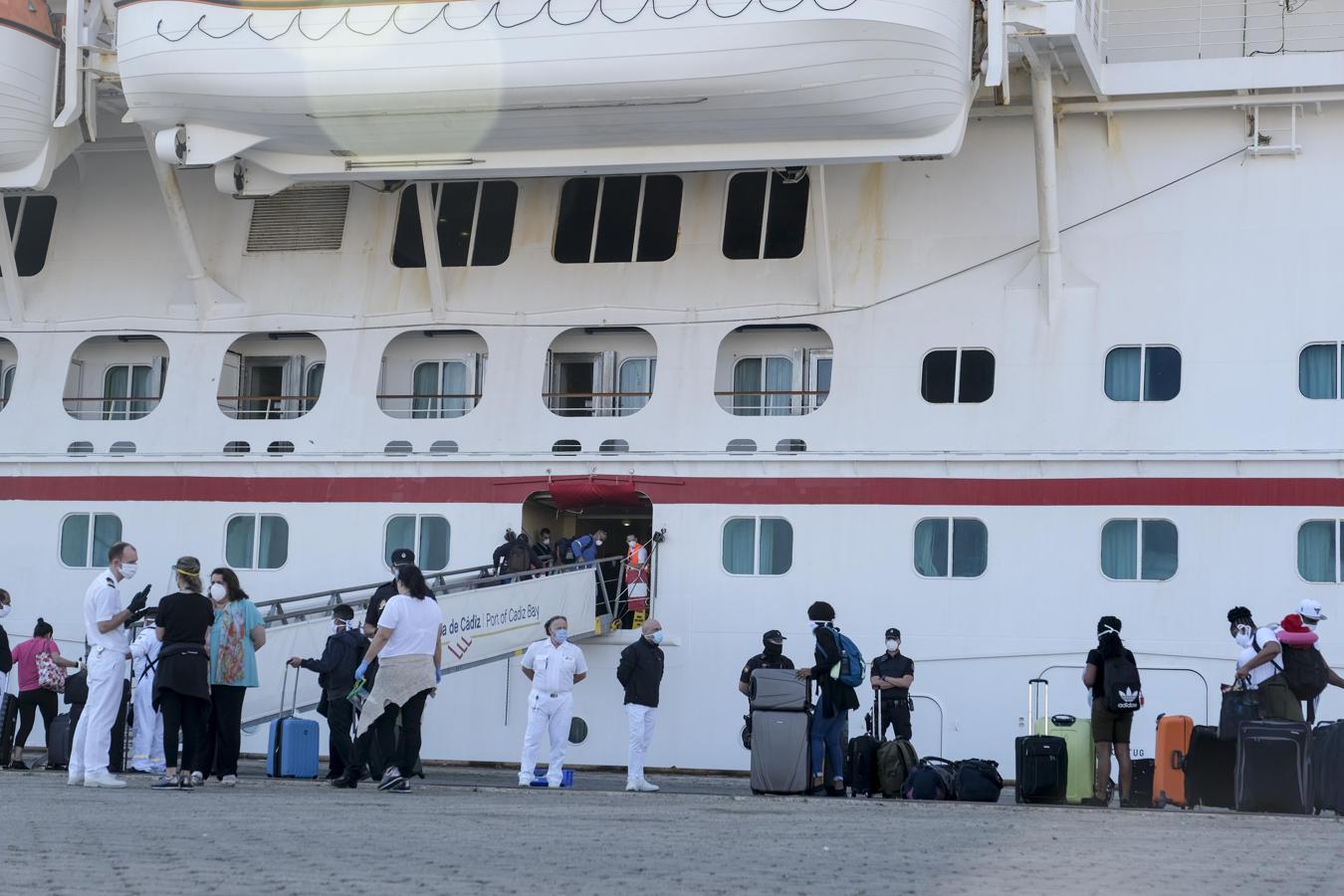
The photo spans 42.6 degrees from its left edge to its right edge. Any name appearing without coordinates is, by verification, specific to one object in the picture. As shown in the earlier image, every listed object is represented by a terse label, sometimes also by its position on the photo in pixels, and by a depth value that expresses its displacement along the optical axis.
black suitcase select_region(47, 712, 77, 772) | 16.70
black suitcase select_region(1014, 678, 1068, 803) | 14.09
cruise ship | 17.52
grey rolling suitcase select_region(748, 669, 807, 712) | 15.17
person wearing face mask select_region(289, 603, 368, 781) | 15.02
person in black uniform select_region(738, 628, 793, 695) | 15.54
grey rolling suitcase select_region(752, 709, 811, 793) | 15.06
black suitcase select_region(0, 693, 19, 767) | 16.22
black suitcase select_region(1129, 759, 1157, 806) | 14.98
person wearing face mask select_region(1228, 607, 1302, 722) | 13.97
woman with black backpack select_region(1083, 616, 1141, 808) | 14.25
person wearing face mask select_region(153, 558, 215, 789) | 12.58
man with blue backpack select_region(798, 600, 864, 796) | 15.26
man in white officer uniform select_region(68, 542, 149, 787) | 13.16
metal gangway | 16.89
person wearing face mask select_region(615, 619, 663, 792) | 15.82
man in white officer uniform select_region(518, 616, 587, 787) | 15.34
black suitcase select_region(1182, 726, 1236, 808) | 14.01
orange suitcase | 14.45
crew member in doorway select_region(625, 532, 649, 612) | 19.33
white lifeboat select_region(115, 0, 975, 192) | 16.73
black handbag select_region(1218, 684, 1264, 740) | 13.88
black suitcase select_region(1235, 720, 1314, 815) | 12.91
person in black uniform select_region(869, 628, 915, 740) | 16.61
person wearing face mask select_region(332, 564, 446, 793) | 12.59
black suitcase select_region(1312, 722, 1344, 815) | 12.80
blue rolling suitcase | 16.20
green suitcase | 14.63
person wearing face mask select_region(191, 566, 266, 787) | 13.08
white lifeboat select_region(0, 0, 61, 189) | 19.41
